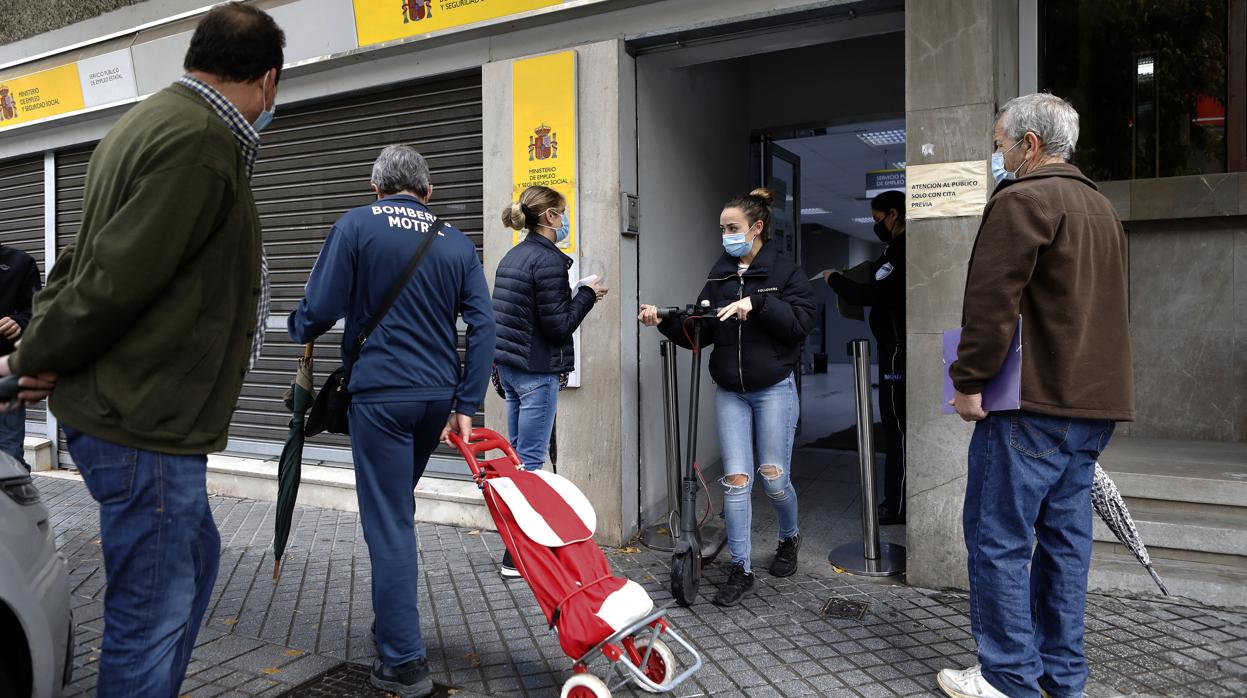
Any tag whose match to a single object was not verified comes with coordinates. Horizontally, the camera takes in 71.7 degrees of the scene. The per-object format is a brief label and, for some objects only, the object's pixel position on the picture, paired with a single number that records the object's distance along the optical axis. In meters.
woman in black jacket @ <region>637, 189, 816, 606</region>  4.31
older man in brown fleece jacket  2.92
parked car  2.42
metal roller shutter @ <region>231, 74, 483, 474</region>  6.16
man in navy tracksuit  3.27
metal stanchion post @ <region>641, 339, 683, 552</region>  5.09
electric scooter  4.19
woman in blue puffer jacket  4.63
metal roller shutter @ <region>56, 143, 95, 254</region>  8.29
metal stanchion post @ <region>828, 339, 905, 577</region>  4.66
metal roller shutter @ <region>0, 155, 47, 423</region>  8.72
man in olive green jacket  2.05
